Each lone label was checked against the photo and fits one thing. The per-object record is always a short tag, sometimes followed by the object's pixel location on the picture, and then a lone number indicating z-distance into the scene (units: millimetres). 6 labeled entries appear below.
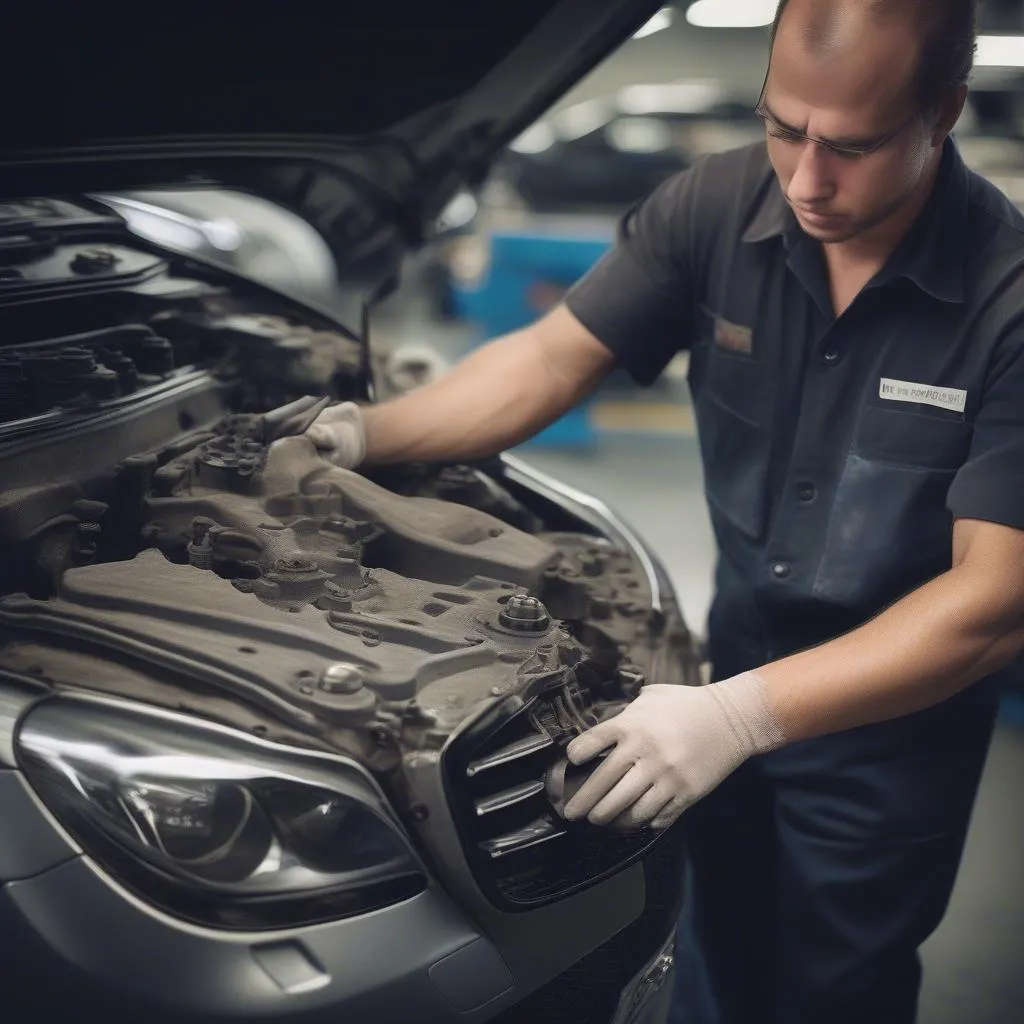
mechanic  1212
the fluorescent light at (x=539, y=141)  5965
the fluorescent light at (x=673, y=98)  5836
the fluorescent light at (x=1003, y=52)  3850
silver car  902
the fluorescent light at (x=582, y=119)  6039
